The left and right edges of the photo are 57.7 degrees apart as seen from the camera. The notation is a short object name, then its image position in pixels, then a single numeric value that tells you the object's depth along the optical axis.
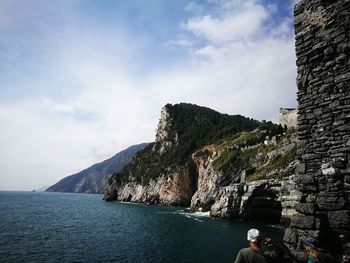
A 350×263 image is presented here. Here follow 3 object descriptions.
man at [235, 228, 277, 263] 6.18
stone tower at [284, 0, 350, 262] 8.88
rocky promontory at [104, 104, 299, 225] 60.49
